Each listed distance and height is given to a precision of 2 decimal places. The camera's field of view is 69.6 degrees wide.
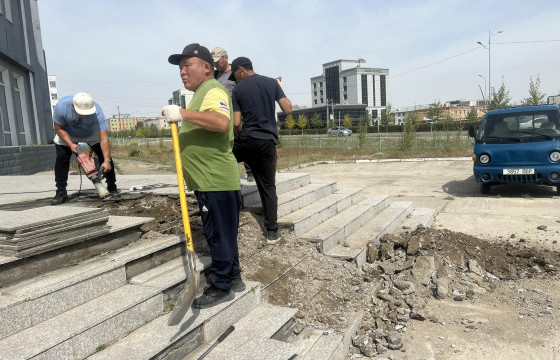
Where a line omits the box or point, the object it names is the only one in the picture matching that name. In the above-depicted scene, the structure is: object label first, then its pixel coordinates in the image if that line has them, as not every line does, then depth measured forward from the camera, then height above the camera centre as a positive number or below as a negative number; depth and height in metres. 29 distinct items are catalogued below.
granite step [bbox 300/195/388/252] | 4.66 -1.20
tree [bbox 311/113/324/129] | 72.79 +1.90
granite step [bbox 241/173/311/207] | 5.03 -0.70
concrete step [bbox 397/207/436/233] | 6.29 -1.53
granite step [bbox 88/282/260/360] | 2.34 -1.20
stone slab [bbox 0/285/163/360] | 2.14 -1.03
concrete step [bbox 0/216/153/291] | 2.59 -0.78
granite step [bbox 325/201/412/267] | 4.61 -1.38
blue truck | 8.20 -0.52
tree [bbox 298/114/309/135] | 70.82 +2.34
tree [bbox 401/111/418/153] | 21.44 -0.37
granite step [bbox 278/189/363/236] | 4.79 -1.04
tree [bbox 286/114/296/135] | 66.99 +1.97
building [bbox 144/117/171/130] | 129.85 +7.78
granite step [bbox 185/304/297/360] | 2.53 -1.36
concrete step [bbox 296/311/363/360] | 2.90 -1.59
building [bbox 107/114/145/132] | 147.02 +8.84
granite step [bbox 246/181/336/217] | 5.14 -0.87
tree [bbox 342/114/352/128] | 67.94 +1.63
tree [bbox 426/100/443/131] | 43.06 +1.72
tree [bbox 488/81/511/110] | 24.89 +1.49
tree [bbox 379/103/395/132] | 48.50 +1.52
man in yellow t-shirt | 2.82 -0.19
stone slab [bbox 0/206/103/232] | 2.69 -0.50
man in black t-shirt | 4.17 +0.12
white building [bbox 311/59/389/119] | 110.81 +13.31
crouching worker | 4.70 +0.18
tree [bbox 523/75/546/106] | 22.81 +1.44
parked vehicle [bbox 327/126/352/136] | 47.95 -0.01
